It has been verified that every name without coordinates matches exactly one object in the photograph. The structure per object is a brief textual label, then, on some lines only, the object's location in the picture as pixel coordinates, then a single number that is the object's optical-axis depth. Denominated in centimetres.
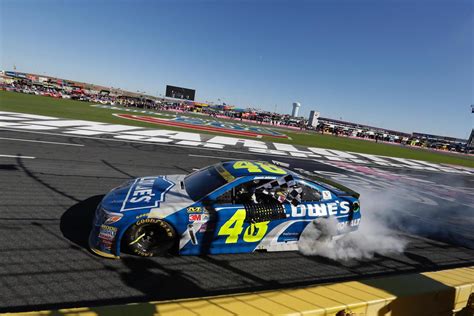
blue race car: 400
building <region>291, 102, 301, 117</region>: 16965
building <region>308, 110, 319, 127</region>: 6456
